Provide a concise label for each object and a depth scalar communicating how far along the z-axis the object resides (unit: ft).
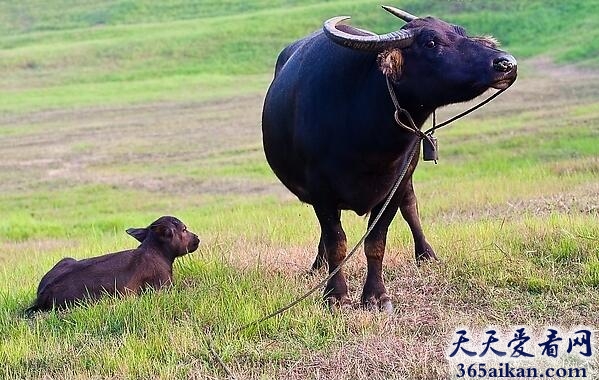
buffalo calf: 45.98
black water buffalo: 38.24
